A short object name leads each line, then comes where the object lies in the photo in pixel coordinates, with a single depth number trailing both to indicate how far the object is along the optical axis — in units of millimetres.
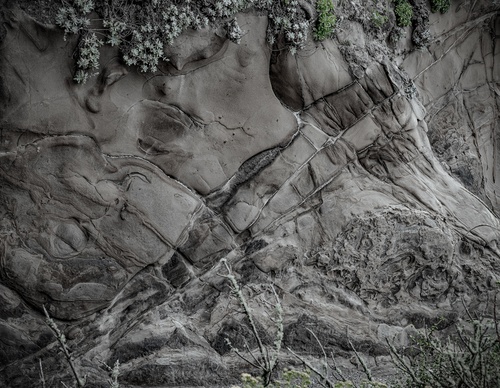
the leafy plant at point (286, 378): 3576
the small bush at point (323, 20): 6453
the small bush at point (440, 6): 7629
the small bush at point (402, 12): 7318
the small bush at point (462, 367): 3971
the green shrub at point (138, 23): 5453
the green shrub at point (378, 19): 7039
